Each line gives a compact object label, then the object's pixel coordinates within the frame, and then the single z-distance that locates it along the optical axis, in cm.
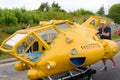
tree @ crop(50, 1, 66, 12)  1771
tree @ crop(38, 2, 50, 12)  1792
